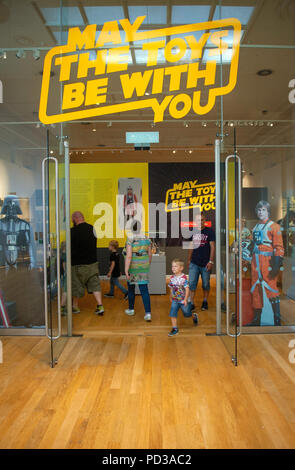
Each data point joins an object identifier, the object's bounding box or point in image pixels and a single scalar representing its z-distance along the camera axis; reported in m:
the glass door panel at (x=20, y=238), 5.20
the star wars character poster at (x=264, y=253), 5.00
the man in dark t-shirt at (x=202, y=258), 6.16
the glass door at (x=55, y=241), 4.39
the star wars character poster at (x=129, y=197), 8.91
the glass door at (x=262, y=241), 4.97
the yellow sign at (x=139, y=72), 5.53
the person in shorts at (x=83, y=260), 5.97
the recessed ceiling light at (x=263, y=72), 5.77
